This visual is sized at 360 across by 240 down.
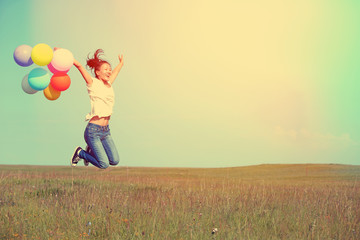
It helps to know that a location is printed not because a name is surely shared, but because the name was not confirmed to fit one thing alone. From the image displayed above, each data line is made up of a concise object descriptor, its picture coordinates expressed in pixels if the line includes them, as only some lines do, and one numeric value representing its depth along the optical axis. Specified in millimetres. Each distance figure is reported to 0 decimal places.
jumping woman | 7852
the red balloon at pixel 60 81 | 8211
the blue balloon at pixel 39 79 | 8116
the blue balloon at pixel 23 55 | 8023
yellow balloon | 7766
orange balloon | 8547
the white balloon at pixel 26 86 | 8430
